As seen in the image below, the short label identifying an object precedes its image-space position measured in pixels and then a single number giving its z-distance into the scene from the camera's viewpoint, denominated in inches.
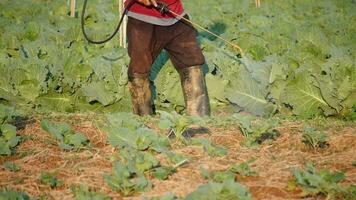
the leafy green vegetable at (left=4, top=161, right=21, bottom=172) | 258.2
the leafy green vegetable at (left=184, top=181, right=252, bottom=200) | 204.8
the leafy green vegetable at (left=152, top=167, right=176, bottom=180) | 241.4
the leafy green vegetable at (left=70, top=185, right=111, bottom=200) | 216.7
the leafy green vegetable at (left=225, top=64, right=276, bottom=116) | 394.9
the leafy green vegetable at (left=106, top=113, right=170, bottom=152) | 272.5
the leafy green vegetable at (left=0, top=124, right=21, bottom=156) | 285.8
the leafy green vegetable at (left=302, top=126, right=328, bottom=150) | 277.9
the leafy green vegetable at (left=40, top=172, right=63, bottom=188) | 237.5
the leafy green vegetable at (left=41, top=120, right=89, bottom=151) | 286.0
